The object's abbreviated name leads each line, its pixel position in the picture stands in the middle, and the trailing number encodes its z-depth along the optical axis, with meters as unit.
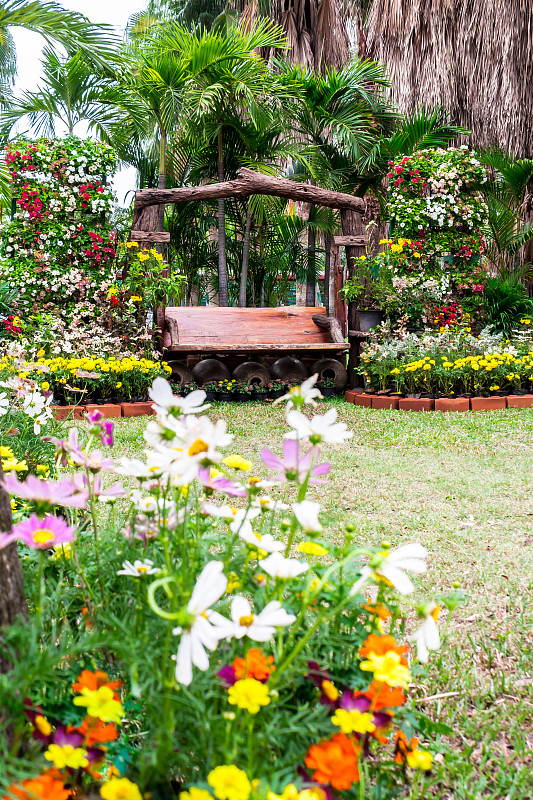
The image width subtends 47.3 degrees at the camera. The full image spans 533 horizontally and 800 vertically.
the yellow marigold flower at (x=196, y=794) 0.64
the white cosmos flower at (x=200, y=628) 0.67
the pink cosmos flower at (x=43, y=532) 0.81
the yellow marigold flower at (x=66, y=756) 0.71
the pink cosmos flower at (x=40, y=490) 0.82
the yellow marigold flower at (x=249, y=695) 0.68
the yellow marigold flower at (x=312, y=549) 0.99
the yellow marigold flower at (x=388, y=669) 0.79
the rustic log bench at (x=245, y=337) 6.93
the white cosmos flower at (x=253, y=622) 0.75
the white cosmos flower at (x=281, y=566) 0.81
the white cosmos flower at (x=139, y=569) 0.94
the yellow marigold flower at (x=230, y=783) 0.61
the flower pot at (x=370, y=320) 7.38
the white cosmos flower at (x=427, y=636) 0.82
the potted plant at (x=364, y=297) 7.29
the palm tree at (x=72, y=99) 9.05
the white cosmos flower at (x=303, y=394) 0.87
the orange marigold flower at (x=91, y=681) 0.80
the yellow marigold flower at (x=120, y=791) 0.66
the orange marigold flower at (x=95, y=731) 0.77
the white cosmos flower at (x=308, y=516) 0.78
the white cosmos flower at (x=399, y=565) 0.78
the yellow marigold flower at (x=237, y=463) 1.04
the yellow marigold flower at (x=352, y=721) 0.74
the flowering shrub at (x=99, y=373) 5.55
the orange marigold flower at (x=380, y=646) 0.88
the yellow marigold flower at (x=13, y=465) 1.24
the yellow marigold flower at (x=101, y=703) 0.75
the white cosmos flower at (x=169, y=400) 0.88
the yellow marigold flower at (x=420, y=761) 0.83
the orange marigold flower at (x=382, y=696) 0.83
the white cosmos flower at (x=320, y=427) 0.86
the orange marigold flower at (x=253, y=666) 0.77
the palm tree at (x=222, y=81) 7.80
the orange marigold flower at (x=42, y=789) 0.63
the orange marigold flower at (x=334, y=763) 0.71
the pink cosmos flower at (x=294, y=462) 0.87
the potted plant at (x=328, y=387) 7.51
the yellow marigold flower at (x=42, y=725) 0.72
